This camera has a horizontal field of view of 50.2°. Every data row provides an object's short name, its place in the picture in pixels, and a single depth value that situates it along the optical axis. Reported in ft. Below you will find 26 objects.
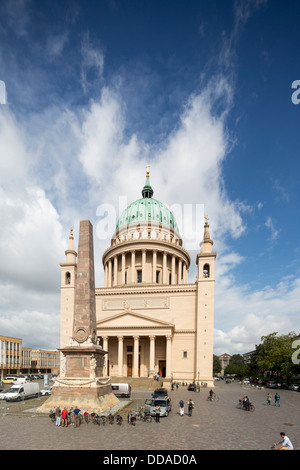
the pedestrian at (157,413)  65.74
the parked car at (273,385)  192.81
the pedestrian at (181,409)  73.99
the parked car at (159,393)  98.25
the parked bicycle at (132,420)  62.64
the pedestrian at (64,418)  60.54
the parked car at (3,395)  99.60
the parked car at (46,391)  116.57
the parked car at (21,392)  98.78
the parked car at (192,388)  142.61
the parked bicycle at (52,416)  65.57
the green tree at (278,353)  189.57
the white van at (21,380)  142.88
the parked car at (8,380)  183.06
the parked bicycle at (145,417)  67.05
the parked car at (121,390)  104.27
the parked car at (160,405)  72.00
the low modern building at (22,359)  287.48
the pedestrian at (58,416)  60.95
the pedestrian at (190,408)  73.92
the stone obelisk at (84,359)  73.74
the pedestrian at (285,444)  38.40
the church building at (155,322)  171.53
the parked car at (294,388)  171.73
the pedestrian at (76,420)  59.67
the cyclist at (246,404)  87.85
